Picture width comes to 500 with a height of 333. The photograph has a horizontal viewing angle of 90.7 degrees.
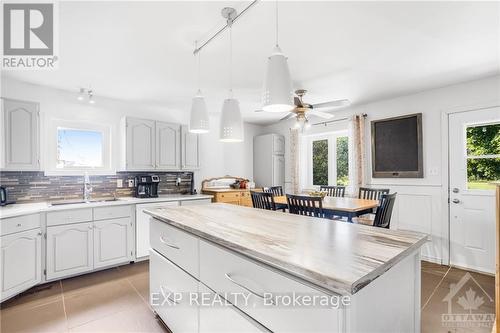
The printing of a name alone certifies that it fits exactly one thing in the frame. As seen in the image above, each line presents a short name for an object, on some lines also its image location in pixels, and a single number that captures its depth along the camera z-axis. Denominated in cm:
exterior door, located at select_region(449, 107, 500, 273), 307
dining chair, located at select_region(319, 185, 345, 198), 423
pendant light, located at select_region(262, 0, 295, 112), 135
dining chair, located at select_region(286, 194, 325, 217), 268
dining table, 271
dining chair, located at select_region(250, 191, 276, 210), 310
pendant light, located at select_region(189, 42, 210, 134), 202
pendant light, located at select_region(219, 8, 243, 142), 189
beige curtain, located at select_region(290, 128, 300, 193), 510
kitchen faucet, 350
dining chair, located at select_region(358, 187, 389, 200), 356
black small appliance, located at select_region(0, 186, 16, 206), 279
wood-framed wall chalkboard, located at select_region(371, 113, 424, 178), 363
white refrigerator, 532
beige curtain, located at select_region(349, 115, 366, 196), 414
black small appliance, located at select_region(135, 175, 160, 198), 390
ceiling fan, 289
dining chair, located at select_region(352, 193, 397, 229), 265
